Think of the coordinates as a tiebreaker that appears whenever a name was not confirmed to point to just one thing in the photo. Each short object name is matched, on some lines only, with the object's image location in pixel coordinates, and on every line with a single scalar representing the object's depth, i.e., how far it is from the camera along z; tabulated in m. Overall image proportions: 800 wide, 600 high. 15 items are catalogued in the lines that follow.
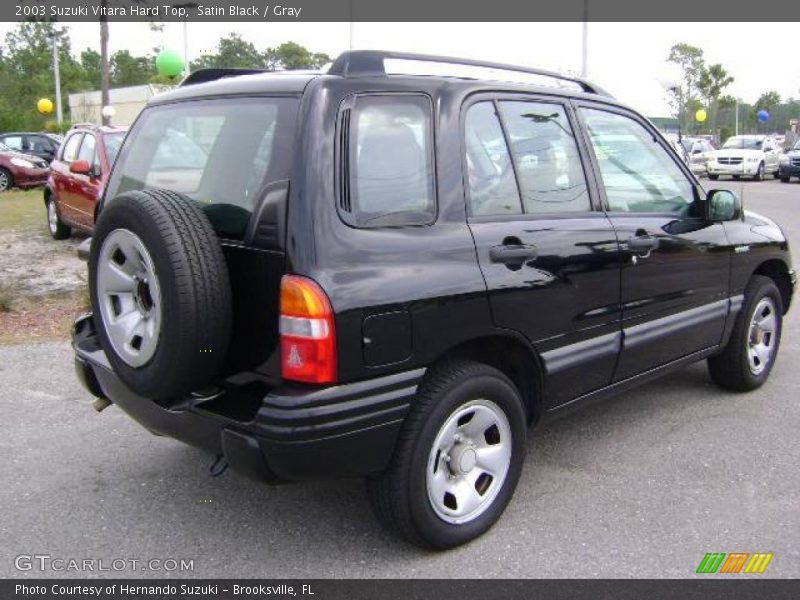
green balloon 18.62
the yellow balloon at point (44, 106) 34.69
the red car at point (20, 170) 18.00
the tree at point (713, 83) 51.41
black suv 2.62
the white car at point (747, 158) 27.33
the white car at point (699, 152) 29.14
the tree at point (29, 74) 43.97
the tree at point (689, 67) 51.22
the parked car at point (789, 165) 25.45
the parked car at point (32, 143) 20.88
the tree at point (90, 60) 80.57
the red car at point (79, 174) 9.54
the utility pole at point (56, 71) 38.24
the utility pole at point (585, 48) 21.58
